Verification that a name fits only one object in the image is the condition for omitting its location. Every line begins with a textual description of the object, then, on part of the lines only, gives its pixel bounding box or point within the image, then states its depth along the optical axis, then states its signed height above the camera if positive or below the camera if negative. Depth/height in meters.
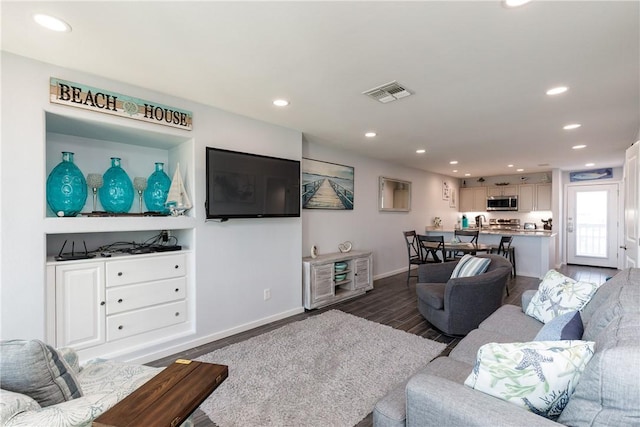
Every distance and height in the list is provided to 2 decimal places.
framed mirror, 6.08 +0.43
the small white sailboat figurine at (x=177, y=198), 2.91 +0.17
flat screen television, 3.02 +0.33
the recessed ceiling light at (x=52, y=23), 1.69 +1.14
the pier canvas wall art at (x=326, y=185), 4.61 +0.49
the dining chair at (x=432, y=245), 5.07 -0.58
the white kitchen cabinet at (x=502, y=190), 8.16 +0.68
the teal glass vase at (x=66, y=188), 2.37 +0.22
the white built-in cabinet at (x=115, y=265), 2.33 -0.44
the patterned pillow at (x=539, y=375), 1.06 -0.59
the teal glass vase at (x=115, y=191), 2.75 +0.23
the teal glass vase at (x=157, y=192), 3.02 +0.24
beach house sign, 2.24 +0.94
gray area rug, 1.97 -1.32
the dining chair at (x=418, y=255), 5.57 -0.80
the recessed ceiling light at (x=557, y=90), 2.56 +1.10
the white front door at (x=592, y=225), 6.93 -0.26
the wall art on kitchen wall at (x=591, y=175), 6.95 +0.97
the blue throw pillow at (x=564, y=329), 1.40 -0.57
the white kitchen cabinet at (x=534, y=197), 7.65 +0.45
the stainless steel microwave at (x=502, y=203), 8.08 +0.31
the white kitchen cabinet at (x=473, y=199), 8.67 +0.46
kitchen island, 5.84 -0.72
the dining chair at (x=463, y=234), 5.79 -0.40
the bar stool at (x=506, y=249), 5.63 -0.71
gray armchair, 3.08 -0.93
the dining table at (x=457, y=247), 5.19 -0.60
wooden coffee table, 0.96 -0.68
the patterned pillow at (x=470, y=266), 3.31 -0.60
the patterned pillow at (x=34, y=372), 1.00 -0.56
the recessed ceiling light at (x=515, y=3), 1.51 +1.10
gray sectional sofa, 0.87 -0.63
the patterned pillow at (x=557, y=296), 2.08 -0.62
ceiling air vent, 2.56 +1.12
